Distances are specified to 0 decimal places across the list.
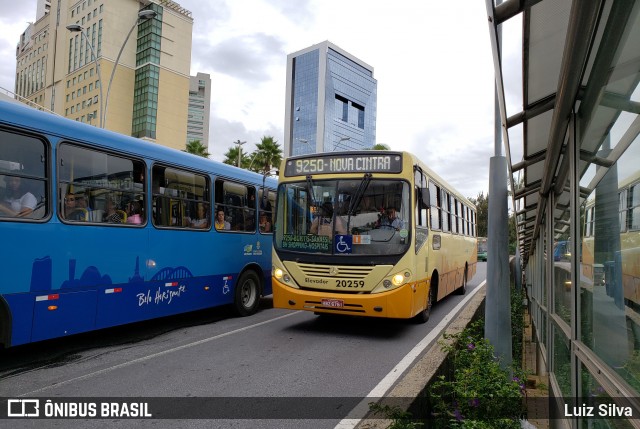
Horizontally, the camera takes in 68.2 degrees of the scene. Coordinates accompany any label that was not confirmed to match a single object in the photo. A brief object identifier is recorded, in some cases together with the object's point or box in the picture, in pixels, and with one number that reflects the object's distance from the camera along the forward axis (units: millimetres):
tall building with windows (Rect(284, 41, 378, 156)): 114062
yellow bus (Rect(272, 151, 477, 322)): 7555
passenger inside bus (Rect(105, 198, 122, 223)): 6762
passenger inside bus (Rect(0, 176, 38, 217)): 5445
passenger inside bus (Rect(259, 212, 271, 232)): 10609
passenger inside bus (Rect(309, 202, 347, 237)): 7814
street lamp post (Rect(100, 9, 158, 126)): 16953
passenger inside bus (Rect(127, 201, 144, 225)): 7117
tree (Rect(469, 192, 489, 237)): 59972
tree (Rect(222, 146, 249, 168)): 40688
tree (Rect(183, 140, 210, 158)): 41619
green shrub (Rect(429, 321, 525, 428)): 4215
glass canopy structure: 2131
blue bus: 5551
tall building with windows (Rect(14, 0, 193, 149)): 78125
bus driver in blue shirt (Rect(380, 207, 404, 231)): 7694
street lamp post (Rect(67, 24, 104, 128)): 17784
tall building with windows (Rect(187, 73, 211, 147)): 118562
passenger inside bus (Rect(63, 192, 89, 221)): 6133
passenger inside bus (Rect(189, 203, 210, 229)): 8500
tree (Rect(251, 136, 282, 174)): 39281
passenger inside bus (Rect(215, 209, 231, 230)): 9164
